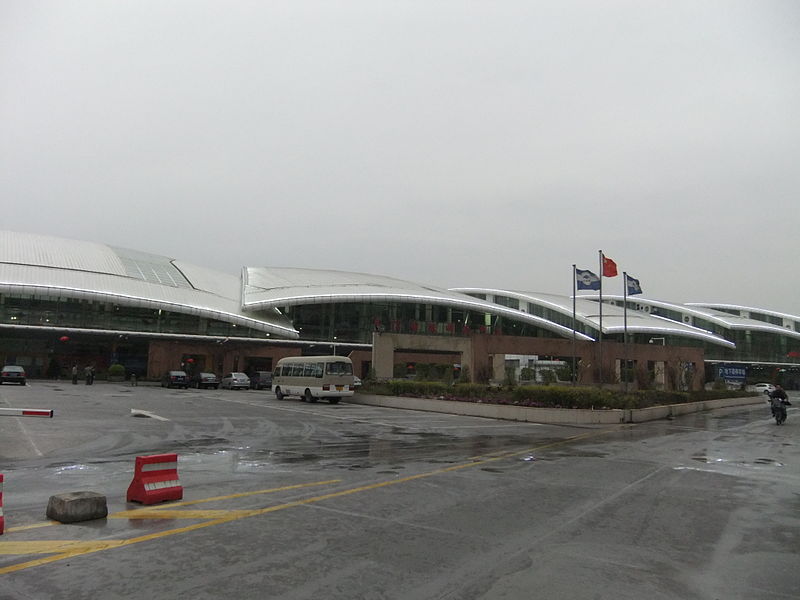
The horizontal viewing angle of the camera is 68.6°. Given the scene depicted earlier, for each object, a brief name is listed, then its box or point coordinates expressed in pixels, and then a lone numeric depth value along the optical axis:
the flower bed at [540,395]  25.14
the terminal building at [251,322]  44.00
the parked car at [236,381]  44.56
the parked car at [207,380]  44.97
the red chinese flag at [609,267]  32.75
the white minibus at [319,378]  30.70
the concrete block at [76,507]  6.53
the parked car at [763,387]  58.78
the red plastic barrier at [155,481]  7.59
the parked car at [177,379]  43.75
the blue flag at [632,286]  34.16
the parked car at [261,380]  47.53
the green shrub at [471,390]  28.70
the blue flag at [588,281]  33.19
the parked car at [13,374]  36.91
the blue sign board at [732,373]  65.50
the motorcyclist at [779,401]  25.08
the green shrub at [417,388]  30.61
